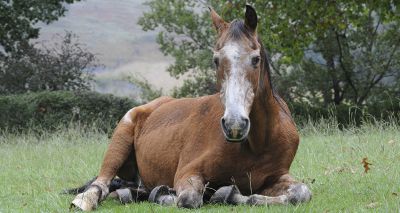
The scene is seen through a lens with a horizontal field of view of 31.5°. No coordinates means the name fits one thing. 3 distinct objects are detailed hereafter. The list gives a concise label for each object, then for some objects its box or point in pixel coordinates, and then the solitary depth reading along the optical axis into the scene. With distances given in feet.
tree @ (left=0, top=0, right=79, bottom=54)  70.79
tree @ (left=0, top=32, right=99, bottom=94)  71.05
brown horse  19.52
